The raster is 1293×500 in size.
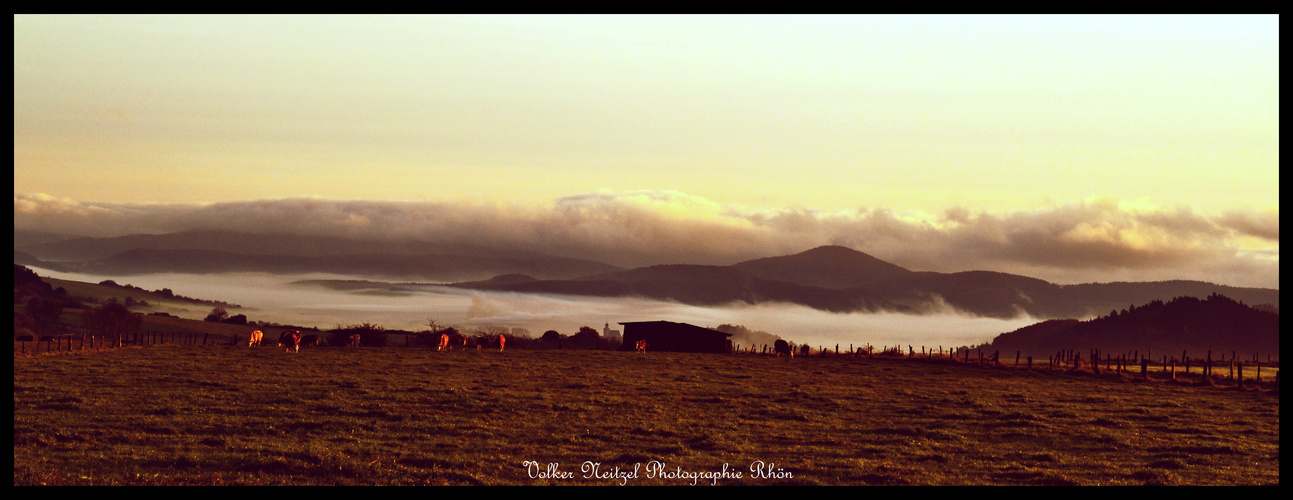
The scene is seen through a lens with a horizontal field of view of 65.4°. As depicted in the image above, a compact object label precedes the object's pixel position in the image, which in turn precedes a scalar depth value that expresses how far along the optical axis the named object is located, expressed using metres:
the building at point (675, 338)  96.75
